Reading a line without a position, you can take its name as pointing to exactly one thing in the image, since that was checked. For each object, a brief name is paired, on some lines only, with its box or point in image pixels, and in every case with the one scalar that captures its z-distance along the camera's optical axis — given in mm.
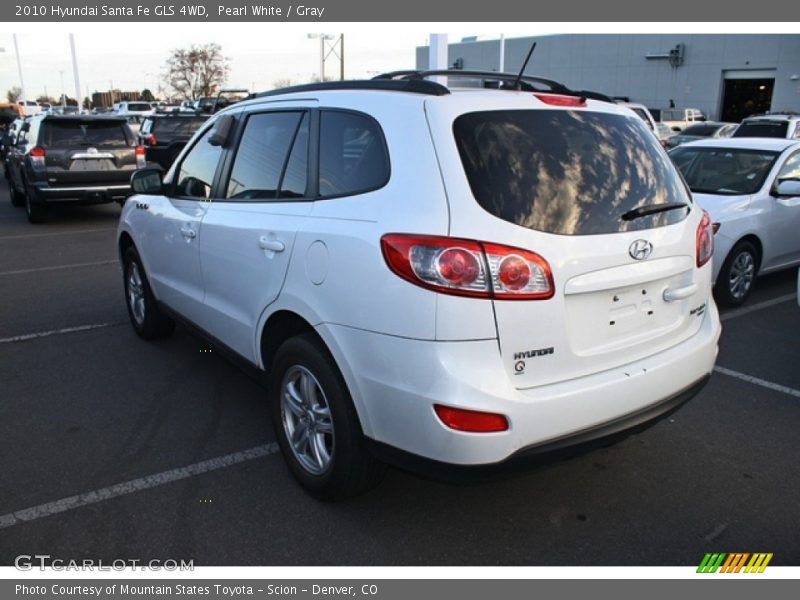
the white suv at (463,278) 2373
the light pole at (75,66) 31656
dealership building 44406
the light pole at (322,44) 34406
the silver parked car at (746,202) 6312
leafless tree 53281
